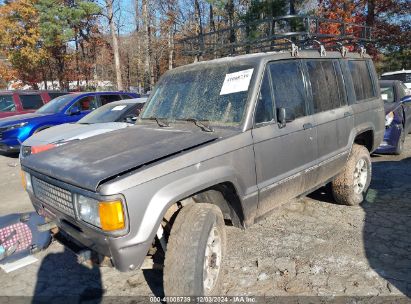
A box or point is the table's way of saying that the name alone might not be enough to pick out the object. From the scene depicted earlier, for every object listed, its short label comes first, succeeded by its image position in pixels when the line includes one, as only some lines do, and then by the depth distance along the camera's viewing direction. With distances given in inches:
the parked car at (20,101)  418.9
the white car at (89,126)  247.8
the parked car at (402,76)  630.8
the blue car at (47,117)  344.5
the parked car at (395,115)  277.7
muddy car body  92.4
